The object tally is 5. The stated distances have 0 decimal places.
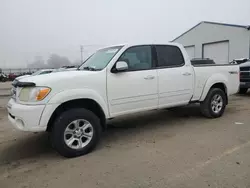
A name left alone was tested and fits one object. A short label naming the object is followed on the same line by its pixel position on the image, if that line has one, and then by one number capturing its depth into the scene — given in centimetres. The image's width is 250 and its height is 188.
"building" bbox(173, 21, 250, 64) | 1999
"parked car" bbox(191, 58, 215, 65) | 805
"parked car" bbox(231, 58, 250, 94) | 941
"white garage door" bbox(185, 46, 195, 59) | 2599
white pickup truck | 349
